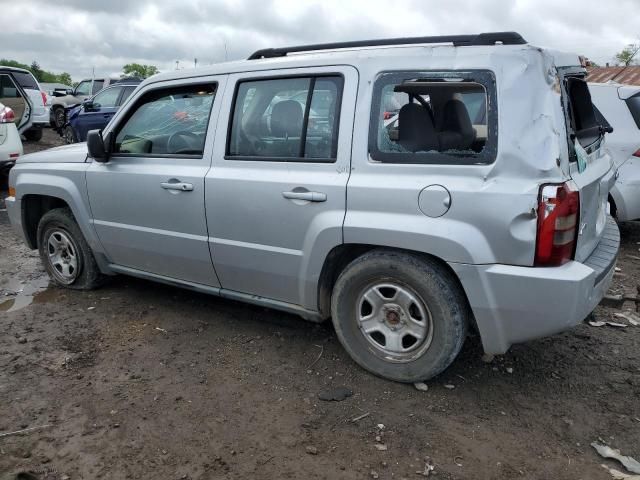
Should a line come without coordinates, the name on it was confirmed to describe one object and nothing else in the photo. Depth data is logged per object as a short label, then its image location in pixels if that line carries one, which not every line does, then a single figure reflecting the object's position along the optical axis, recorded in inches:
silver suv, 106.9
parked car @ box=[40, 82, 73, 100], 793.6
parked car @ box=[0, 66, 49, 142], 524.7
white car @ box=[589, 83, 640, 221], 219.1
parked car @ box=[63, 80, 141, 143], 507.8
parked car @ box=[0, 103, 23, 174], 327.0
